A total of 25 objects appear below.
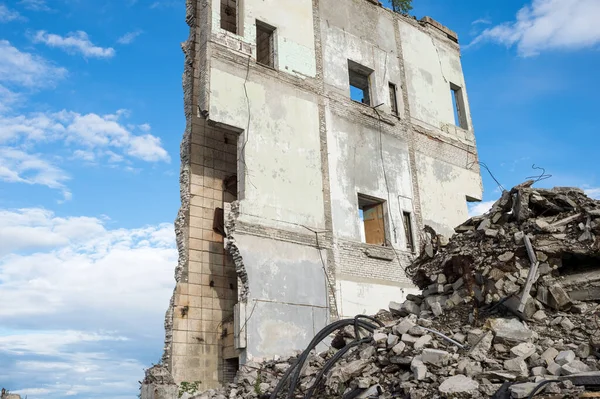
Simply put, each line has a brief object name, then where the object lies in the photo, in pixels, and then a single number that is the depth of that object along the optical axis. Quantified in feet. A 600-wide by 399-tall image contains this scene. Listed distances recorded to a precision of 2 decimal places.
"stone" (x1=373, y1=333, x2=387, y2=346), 21.29
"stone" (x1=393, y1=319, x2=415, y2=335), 21.31
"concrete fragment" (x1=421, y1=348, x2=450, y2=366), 18.76
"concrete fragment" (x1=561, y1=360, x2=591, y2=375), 16.71
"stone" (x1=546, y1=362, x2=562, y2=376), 17.19
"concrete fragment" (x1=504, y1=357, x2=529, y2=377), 17.51
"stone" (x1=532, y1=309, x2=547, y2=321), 20.96
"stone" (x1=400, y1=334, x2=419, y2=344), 20.46
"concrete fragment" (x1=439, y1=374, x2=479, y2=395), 16.92
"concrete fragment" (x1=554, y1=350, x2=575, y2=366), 17.60
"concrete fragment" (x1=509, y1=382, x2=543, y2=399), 15.60
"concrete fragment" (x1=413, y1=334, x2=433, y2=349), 20.07
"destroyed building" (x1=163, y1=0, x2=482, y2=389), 36.58
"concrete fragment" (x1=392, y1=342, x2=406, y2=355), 20.17
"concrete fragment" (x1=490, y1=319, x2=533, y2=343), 19.58
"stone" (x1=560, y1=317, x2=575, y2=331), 20.29
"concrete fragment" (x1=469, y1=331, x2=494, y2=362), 18.87
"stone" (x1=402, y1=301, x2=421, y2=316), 26.51
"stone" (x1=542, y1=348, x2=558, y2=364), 18.11
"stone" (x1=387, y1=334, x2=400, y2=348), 20.80
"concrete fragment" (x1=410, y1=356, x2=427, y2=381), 18.40
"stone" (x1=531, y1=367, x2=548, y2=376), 17.44
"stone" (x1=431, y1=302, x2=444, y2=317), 24.06
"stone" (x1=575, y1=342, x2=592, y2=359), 18.41
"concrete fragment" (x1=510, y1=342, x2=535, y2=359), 18.44
